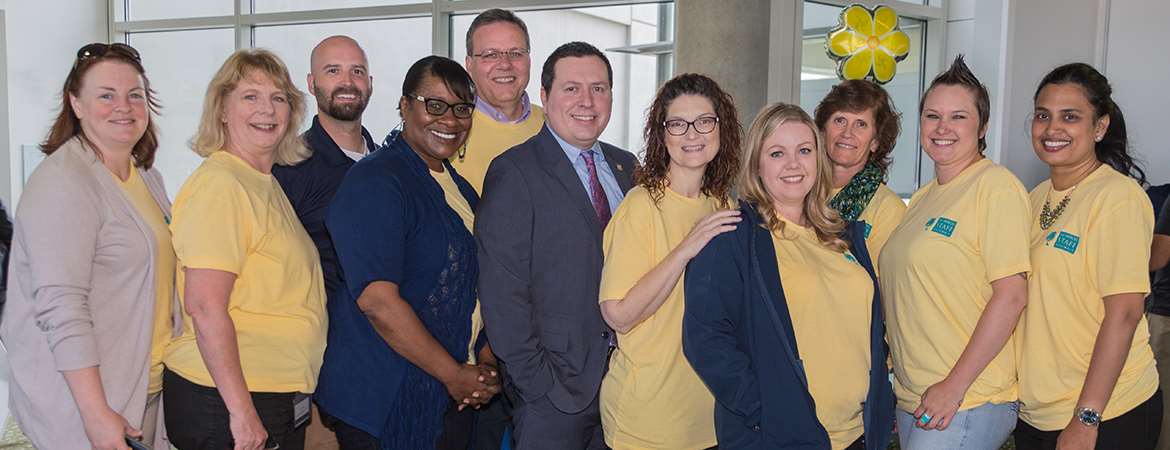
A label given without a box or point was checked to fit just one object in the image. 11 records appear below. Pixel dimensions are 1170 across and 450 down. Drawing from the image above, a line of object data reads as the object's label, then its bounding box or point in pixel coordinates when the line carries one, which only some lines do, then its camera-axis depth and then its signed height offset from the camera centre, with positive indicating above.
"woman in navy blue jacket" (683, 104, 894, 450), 2.47 -0.42
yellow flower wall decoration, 7.46 +0.83
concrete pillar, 7.22 +0.77
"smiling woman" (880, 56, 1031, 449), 2.59 -0.36
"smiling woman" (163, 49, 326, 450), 2.41 -0.38
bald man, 3.10 -0.01
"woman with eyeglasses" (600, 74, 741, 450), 2.63 -0.34
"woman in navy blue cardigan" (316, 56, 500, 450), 2.65 -0.41
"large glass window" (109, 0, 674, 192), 7.90 +0.93
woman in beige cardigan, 2.31 -0.35
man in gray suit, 2.73 -0.41
